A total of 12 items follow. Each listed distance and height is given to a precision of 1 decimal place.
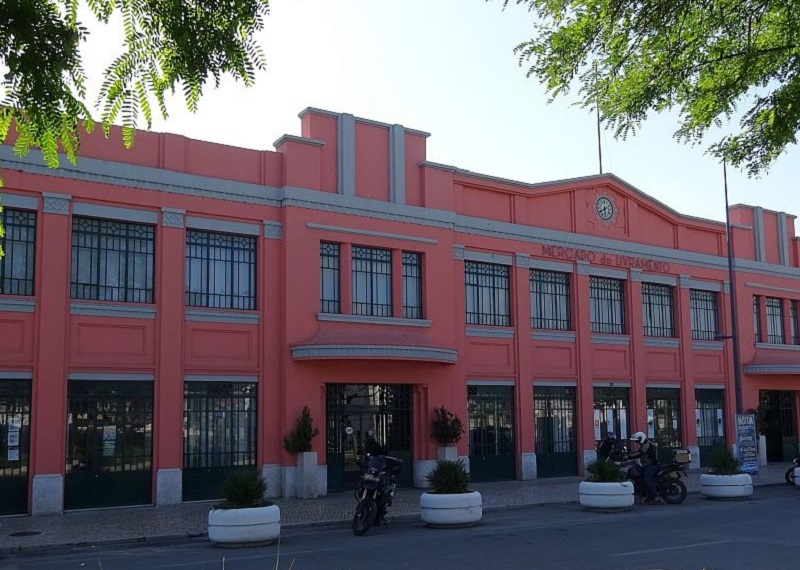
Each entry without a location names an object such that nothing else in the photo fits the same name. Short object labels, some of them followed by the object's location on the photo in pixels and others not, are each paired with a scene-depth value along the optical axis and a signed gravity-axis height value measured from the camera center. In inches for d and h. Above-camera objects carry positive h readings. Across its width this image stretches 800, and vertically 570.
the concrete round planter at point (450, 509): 643.5 -86.0
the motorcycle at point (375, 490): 618.2 -69.7
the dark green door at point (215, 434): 799.7 -36.0
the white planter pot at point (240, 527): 556.1 -83.4
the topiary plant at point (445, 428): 917.2 -37.9
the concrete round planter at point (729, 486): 820.0 -91.6
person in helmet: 799.0 -67.2
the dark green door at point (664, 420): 1139.9 -40.8
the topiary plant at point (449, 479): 657.0 -64.8
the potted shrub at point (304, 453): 823.7 -55.9
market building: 745.0 +76.6
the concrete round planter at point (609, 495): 737.0 -88.5
